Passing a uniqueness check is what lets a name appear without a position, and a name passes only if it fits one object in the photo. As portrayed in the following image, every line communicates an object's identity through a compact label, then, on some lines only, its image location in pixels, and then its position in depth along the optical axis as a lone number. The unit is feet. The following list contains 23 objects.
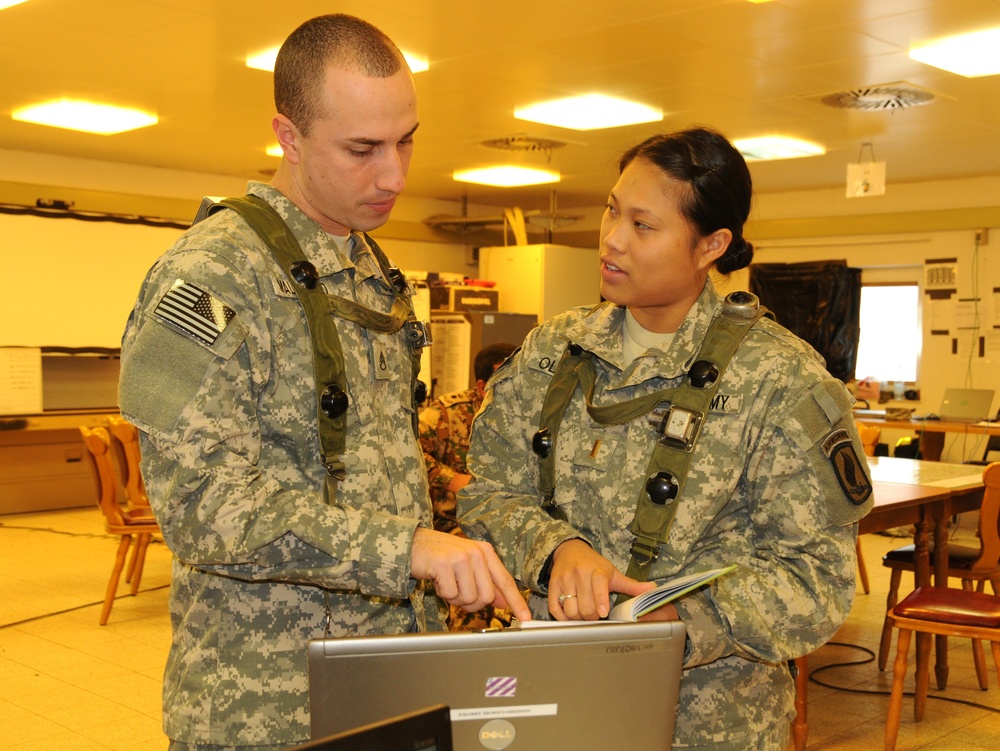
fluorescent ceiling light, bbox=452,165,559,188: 34.09
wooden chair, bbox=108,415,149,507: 20.63
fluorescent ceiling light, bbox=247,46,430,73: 20.06
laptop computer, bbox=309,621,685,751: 3.34
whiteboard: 31.07
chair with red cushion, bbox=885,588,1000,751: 13.34
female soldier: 5.33
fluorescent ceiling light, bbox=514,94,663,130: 24.02
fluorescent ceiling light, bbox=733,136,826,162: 28.43
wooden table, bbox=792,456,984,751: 14.15
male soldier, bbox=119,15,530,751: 4.21
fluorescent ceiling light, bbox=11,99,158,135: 25.72
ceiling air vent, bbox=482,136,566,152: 28.58
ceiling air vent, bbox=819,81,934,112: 22.13
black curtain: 37.96
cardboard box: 35.78
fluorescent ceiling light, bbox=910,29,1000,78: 18.44
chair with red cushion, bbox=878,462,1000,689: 14.71
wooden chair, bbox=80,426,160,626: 19.17
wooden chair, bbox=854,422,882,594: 20.57
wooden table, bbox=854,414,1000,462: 29.14
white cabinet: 39.70
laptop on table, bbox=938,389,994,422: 30.78
